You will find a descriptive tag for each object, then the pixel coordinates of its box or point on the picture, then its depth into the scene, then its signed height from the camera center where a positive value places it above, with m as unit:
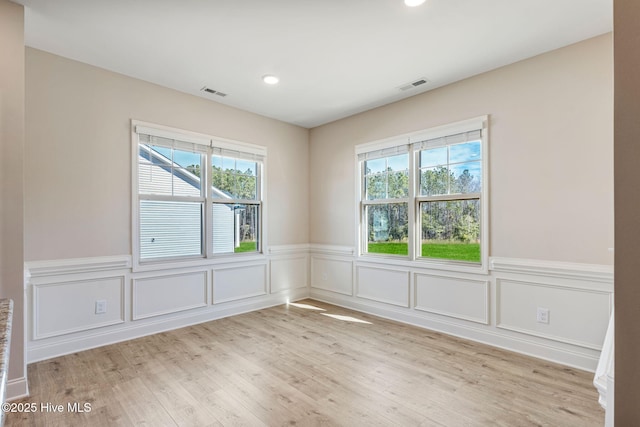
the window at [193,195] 3.61 +0.23
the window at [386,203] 4.13 +0.15
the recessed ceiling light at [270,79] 3.42 +1.50
